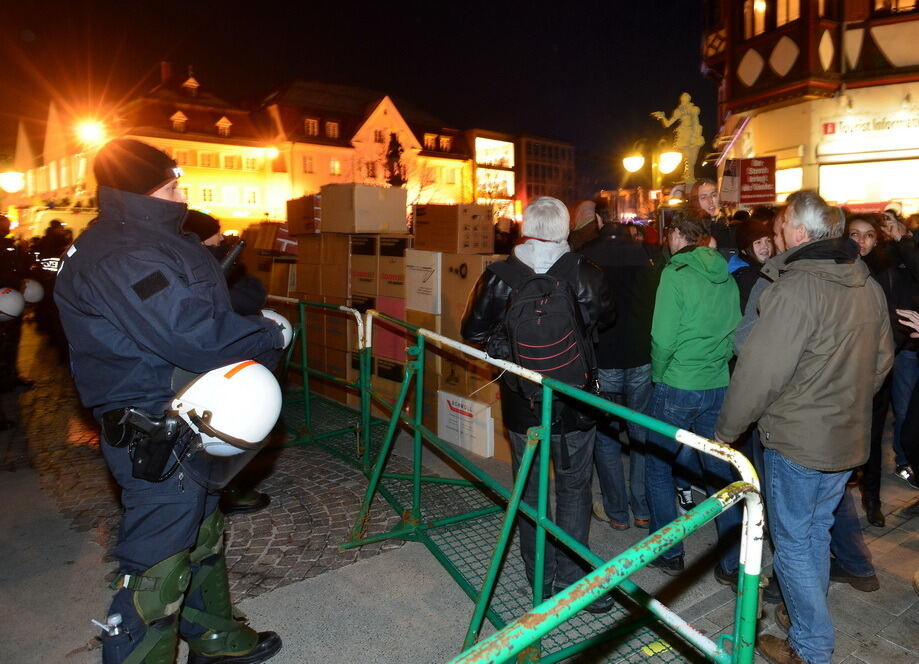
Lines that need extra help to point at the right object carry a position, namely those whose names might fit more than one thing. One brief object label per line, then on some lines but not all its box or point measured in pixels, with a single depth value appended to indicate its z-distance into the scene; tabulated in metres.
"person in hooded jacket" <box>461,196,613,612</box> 3.29
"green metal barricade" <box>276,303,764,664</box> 1.39
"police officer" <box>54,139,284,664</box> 2.34
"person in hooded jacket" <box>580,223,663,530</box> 4.30
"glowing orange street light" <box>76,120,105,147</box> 32.78
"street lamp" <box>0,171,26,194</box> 18.56
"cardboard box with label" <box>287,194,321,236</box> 7.88
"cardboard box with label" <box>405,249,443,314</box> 6.38
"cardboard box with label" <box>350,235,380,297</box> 7.20
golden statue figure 15.67
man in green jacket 3.68
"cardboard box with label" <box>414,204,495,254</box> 6.25
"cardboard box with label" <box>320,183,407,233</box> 7.16
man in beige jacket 2.67
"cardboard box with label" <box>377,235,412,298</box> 6.89
